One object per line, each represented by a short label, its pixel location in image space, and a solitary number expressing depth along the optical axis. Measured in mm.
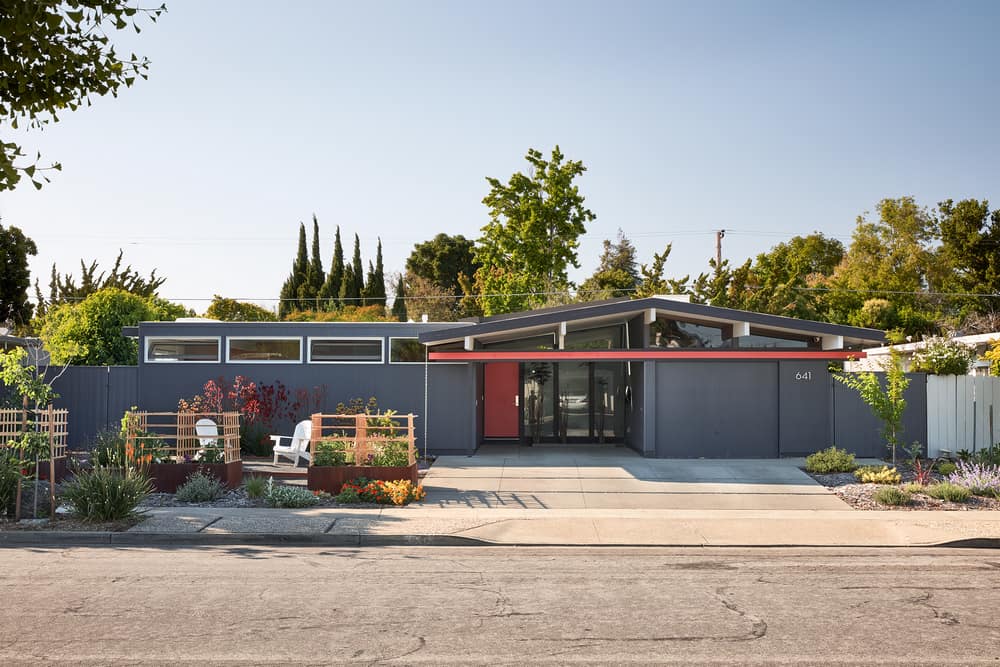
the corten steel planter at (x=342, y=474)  14570
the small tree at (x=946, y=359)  19094
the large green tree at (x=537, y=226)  42688
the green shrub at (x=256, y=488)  14102
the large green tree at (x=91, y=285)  49156
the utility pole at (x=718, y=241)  43838
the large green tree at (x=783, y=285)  37281
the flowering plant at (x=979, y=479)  14219
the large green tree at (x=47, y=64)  8453
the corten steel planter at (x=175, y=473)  14789
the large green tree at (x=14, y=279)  44438
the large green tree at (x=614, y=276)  48938
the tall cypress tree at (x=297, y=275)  61812
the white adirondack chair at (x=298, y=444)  17422
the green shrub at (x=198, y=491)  13961
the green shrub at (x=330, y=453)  14812
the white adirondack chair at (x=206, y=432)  15434
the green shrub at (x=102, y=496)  12039
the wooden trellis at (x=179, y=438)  14734
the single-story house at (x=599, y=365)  19250
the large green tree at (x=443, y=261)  65750
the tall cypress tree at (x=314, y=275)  60344
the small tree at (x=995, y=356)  17905
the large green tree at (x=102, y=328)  29578
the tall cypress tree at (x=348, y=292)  58844
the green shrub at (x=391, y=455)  14875
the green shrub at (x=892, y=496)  13886
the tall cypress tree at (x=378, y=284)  61216
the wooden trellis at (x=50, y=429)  12258
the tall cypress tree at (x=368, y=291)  59956
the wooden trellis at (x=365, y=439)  14734
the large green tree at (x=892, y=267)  47781
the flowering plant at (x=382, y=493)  13805
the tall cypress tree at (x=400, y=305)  59431
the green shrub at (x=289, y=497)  13484
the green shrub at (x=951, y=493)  13867
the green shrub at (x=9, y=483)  12438
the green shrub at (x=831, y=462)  16828
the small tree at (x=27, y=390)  12422
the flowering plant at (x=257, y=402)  20234
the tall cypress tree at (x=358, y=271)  60991
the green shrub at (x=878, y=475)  15523
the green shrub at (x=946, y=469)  16109
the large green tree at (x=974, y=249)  44938
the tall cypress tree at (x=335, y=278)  59344
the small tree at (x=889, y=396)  15703
